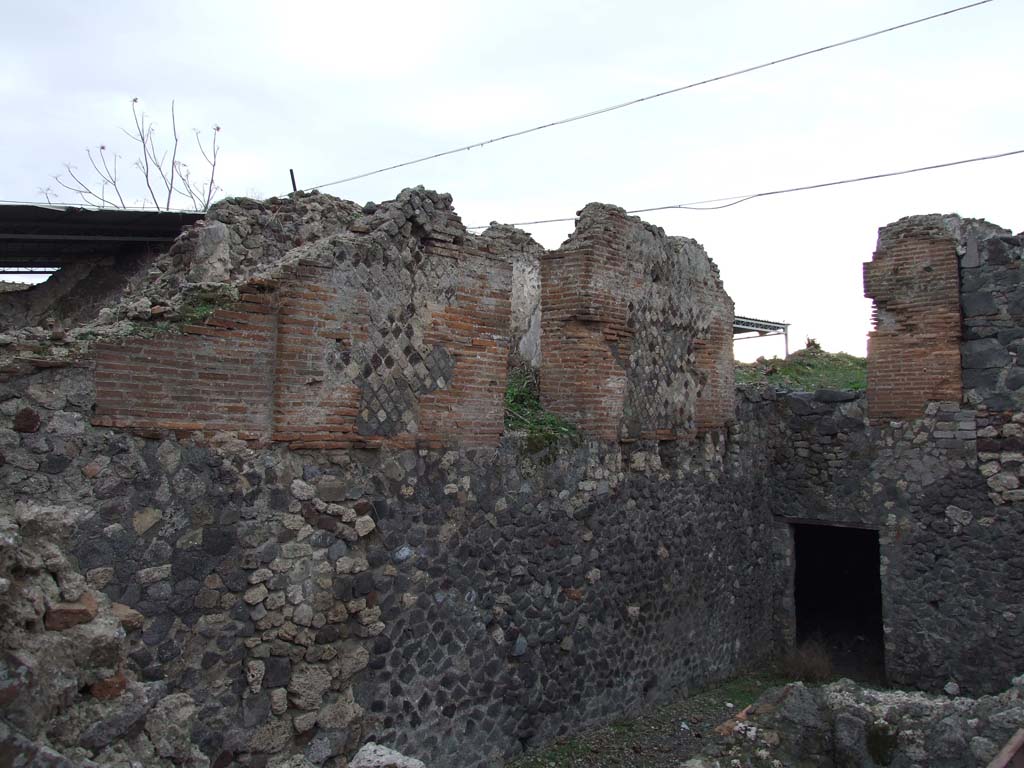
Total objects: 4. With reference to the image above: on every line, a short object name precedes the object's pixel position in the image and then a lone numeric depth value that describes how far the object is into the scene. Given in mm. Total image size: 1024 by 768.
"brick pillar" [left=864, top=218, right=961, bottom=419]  8531
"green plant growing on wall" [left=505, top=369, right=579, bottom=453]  6426
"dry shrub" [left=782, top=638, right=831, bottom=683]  8961
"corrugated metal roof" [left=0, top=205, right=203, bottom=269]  7805
